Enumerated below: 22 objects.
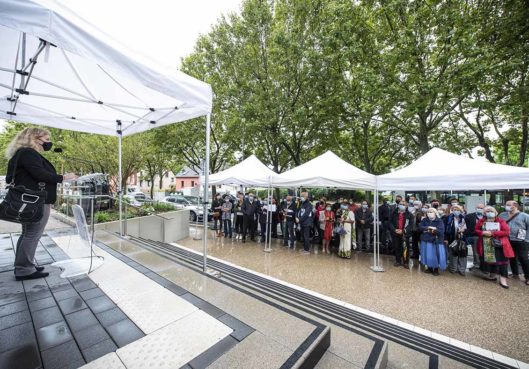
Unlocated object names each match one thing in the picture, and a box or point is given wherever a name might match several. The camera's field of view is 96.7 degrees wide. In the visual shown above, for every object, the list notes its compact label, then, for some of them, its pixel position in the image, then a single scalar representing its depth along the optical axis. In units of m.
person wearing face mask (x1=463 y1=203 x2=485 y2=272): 6.41
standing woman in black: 2.66
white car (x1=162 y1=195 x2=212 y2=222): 16.15
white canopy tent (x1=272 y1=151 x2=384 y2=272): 6.89
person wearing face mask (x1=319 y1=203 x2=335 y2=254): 8.43
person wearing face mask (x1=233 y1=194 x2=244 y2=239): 10.55
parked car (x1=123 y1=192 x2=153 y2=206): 12.77
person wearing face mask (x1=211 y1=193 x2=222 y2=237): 11.41
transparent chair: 3.38
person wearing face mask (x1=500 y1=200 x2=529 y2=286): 5.52
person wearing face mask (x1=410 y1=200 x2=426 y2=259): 7.29
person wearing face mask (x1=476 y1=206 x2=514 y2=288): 5.52
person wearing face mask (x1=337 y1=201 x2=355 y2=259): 7.72
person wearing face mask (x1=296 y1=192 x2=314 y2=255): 8.39
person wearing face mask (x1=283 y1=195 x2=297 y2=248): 8.93
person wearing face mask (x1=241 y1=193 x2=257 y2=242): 10.03
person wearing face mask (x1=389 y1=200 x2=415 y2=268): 6.94
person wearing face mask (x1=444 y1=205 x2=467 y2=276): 6.27
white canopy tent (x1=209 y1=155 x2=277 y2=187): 9.22
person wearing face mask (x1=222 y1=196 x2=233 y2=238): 10.75
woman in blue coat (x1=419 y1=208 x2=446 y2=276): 6.21
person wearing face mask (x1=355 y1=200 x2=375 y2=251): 8.22
